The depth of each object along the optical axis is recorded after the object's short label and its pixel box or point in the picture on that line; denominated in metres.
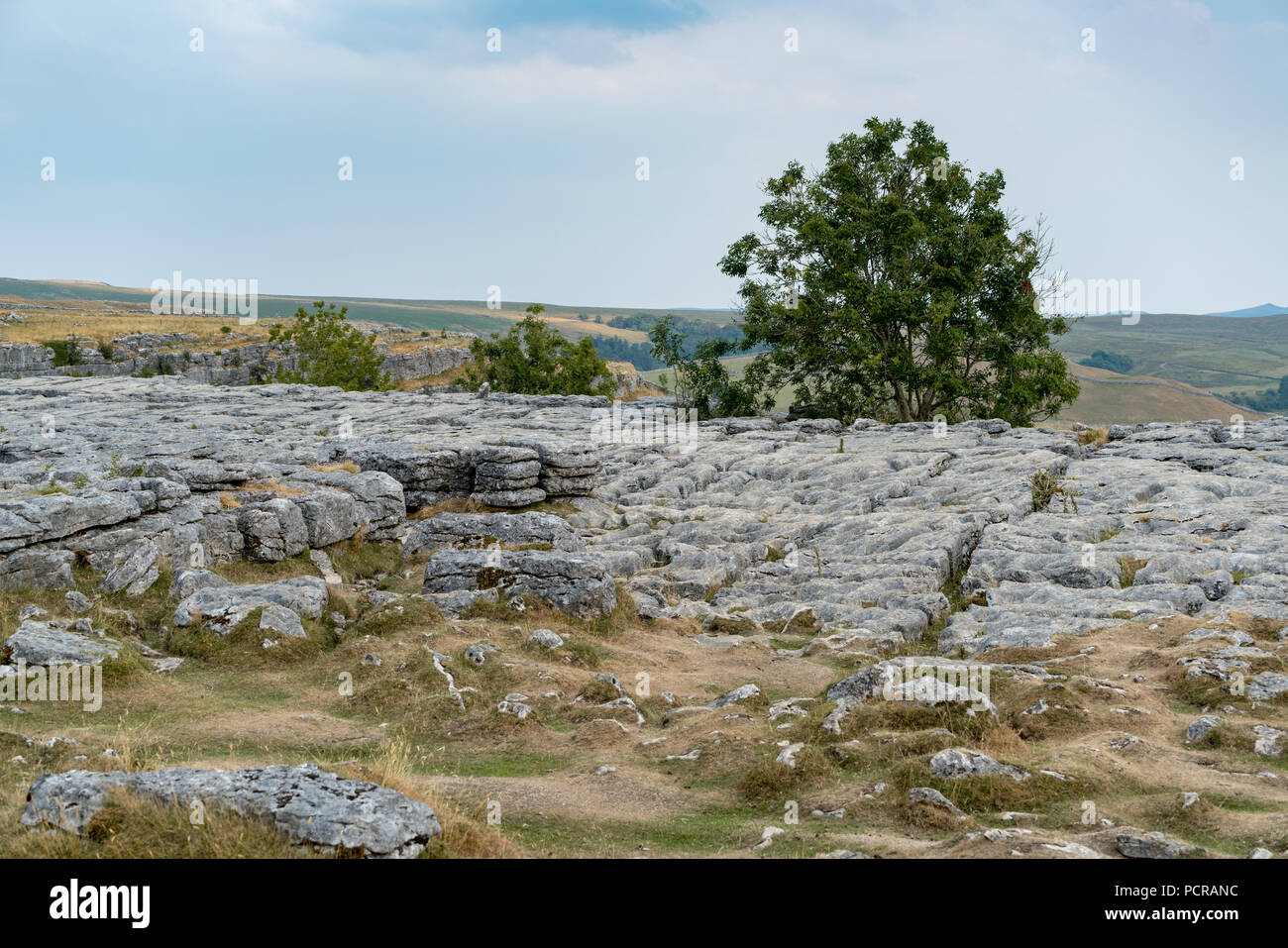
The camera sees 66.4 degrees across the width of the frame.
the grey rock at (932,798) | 11.43
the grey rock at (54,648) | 16.28
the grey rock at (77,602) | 19.45
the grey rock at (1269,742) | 13.38
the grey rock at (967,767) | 12.11
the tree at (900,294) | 53.41
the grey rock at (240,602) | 19.17
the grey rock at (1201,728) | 14.04
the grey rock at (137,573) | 20.52
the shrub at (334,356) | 89.88
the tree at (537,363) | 80.38
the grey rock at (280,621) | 18.94
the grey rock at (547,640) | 19.27
